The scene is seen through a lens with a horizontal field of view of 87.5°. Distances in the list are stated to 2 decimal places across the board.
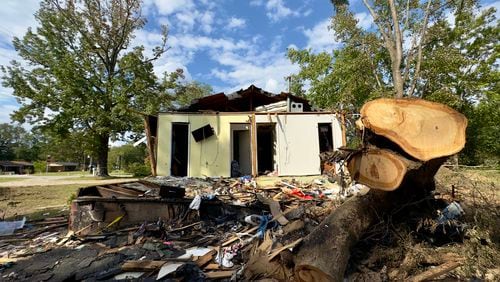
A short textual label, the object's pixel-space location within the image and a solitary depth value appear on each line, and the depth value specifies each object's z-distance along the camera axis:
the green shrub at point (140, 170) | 20.45
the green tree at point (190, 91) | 21.84
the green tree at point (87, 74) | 17.89
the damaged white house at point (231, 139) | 10.88
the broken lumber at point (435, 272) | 2.77
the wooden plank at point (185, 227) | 4.44
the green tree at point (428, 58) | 14.77
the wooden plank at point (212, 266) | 3.25
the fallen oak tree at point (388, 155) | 2.24
